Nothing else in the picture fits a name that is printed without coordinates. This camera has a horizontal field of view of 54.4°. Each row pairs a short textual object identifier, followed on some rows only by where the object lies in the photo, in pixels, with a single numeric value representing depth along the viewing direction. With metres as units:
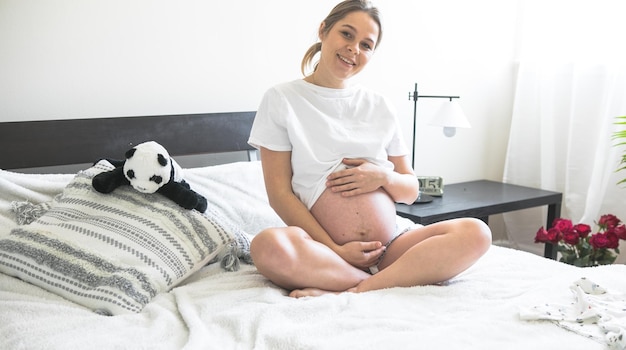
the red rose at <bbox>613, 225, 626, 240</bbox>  2.22
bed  1.05
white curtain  2.55
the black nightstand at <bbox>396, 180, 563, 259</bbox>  2.24
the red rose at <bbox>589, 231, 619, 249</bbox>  2.22
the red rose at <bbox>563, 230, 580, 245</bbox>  2.28
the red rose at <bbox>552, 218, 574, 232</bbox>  2.29
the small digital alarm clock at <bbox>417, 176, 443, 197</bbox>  2.52
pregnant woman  1.35
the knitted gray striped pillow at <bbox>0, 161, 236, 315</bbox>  1.26
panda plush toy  1.45
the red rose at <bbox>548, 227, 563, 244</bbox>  2.31
